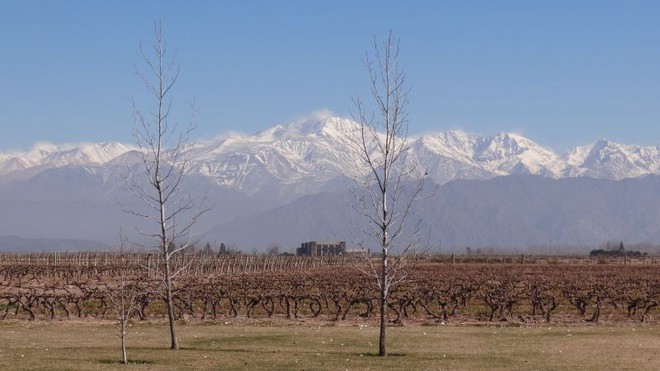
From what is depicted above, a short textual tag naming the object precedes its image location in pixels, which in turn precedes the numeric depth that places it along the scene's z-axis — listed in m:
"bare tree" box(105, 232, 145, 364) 30.56
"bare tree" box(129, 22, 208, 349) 33.50
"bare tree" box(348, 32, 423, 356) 32.19
